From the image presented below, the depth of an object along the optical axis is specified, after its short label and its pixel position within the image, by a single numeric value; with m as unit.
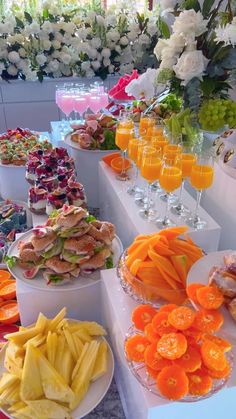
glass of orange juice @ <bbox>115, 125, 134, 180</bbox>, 1.55
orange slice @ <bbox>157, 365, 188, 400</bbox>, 0.71
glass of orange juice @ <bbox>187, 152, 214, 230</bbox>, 1.23
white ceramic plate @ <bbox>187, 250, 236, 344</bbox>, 0.81
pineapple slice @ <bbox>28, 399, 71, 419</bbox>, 0.85
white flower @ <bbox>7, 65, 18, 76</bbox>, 3.25
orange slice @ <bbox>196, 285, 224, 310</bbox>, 0.82
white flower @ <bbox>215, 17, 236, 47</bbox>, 1.28
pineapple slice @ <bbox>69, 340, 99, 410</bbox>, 0.89
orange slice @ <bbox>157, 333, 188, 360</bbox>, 0.74
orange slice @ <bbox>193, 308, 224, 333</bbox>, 0.79
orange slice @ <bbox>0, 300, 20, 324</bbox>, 1.27
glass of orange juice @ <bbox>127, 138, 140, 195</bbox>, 1.46
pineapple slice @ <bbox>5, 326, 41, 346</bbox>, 0.99
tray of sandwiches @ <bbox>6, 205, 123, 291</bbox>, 1.11
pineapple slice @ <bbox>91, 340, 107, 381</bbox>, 0.94
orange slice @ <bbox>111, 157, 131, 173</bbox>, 1.63
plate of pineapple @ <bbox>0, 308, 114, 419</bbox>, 0.87
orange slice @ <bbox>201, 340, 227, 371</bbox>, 0.75
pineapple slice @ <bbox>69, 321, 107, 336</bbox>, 1.02
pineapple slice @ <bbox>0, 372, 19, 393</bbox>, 0.90
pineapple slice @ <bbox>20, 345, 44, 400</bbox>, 0.87
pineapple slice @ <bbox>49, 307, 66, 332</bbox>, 1.00
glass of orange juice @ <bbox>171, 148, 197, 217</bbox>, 1.28
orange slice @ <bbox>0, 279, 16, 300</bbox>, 1.35
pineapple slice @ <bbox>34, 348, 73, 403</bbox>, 0.86
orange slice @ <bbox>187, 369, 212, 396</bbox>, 0.73
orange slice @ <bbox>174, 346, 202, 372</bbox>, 0.73
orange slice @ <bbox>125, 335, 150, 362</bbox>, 0.80
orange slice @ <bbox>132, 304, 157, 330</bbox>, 0.86
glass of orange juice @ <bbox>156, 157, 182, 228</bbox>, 1.21
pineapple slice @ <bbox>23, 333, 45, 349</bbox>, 0.95
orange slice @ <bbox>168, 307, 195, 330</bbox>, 0.78
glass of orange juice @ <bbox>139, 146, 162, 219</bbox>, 1.27
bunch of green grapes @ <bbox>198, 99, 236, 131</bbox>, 1.51
